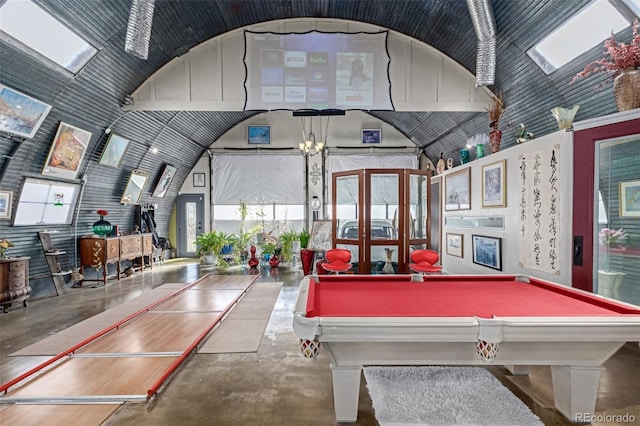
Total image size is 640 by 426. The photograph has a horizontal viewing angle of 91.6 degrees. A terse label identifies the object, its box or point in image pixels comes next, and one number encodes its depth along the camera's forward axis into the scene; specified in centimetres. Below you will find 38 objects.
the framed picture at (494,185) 488
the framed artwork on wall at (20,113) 400
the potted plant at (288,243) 827
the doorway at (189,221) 1005
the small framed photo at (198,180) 1001
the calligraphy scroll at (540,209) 386
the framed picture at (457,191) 598
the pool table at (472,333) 179
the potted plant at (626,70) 307
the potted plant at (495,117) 527
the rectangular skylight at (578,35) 350
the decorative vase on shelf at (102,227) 636
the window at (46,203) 498
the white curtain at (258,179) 998
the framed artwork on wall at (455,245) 621
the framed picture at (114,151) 602
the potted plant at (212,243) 819
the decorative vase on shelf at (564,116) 377
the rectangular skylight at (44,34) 360
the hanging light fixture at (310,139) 800
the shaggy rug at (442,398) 211
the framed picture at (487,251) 499
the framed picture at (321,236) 737
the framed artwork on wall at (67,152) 501
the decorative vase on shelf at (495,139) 526
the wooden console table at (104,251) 623
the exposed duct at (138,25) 374
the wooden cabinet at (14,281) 444
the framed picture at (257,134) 999
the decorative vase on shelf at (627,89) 307
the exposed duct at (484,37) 398
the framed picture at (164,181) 845
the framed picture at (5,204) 462
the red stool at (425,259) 451
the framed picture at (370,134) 999
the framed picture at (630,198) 330
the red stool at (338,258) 490
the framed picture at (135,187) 730
